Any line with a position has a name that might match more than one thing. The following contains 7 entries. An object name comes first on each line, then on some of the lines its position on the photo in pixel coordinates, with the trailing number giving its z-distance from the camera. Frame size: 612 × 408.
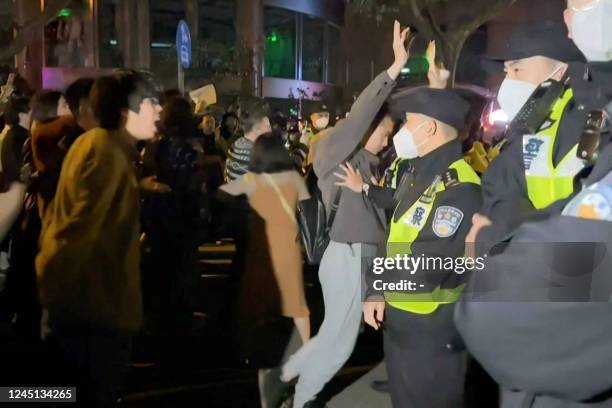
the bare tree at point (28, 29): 8.03
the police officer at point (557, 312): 0.87
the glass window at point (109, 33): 13.31
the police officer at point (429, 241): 2.20
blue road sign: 6.14
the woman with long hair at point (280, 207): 3.15
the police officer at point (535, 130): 1.56
